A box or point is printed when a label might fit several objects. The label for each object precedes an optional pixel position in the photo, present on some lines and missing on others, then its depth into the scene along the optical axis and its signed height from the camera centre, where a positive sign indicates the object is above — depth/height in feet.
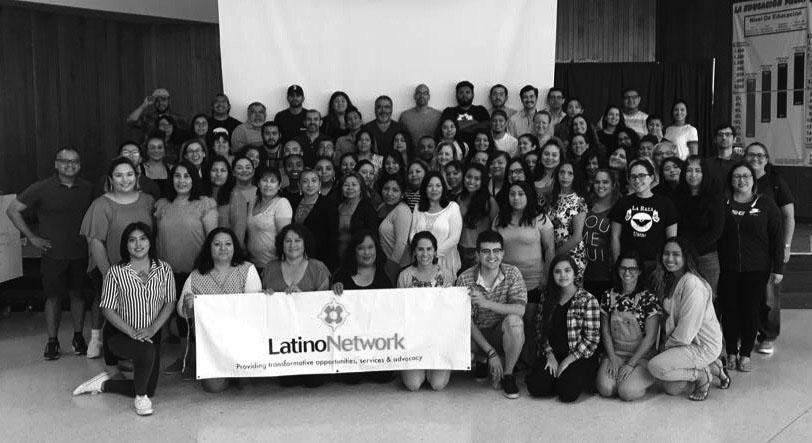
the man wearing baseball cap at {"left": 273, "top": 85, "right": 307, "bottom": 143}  27.25 +1.92
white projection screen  28.63 +4.28
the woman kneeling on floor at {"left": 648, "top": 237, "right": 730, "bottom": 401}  16.48 -3.01
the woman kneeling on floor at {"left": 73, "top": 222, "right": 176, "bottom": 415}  16.51 -2.40
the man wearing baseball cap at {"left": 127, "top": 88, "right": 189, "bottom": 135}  27.45 +2.14
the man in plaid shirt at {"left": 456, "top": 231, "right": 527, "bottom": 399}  17.16 -2.74
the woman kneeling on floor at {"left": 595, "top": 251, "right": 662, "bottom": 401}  16.62 -3.09
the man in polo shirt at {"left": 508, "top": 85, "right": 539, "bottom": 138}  27.61 +1.86
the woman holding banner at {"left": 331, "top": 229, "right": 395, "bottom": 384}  17.34 -1.86
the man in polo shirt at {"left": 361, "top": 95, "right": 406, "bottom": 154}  26.48 +1.53
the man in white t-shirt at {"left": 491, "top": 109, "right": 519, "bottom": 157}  25.59 +1.11
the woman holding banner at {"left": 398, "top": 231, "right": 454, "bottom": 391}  17.21 -2.06
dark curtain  38.24 +3.90
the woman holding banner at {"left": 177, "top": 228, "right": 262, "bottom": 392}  17.21 -1.94
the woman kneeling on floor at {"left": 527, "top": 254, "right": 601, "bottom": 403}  16.60 -3.27
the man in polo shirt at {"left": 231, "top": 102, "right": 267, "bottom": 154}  26.48 +1.45
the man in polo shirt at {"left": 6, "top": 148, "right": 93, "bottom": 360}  20.42 -1.22
